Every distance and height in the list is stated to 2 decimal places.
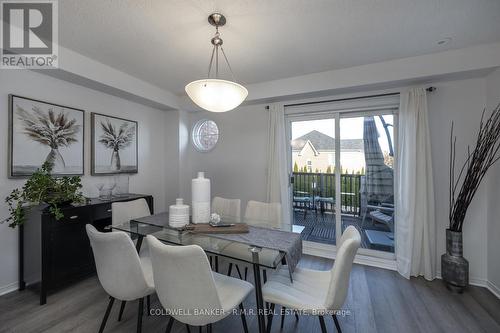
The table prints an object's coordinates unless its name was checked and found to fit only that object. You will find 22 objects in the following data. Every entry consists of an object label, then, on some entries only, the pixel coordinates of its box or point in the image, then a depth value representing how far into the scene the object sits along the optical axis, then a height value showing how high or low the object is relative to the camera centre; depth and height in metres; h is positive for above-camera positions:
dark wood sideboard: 2.04 -0.82
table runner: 1.49 -0.55
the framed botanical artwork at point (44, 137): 2.18 +0.34
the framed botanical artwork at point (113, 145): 2.88 +0.32
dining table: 1.40 -0.57
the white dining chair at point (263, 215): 2.12 -0.52
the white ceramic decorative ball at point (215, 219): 1.94 -0.46
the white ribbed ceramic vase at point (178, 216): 1.88 -0.42
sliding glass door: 2.91 -0.10
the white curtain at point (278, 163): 3.20 +0.07
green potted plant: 2.03 -0.27
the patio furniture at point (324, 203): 3.20 -0.53
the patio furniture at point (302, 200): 3.37 -0.52
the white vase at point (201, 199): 1.88 -0.28
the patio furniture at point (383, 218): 2.91 -0.69
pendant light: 1.61 +0.58
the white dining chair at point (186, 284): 1.10 -0.63
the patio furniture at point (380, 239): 2.93 -1.00
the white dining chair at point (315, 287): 1.24 -0.84
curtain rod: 2.52 +0.94
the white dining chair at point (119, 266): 1.34 -0.64
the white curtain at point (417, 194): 2.48 -0.31
